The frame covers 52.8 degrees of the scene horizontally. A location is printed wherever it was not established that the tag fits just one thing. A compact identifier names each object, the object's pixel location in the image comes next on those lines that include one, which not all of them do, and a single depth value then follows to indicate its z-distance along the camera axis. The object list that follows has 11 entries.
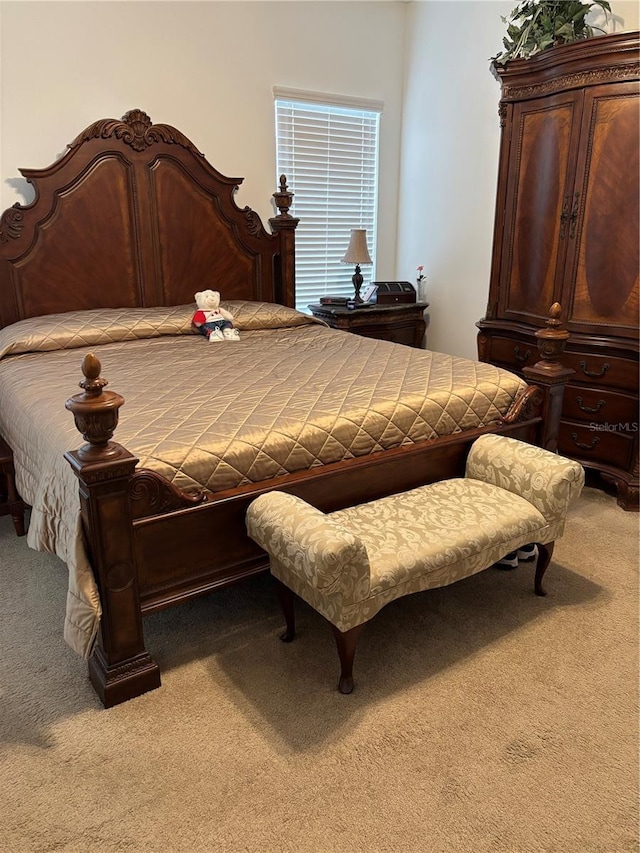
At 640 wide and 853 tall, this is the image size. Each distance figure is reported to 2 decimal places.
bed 1.79
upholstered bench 1.73
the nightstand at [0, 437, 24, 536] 2.69
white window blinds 4.26
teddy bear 3.40
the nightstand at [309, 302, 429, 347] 4.23
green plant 3.26
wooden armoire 3.08
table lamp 4.38
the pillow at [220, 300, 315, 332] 3.61
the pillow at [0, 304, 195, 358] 3.02
